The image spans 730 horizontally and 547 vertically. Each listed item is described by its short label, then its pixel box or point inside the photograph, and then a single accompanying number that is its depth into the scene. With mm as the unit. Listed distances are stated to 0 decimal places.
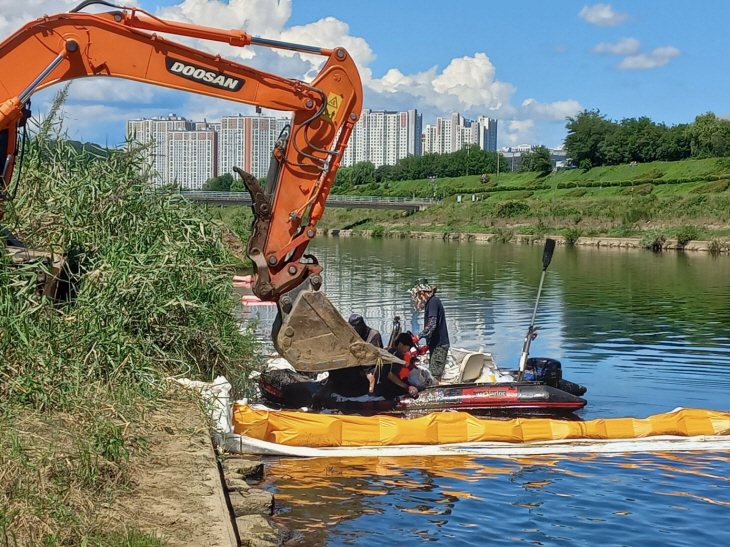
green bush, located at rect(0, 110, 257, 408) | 10039
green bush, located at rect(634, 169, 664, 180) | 93688
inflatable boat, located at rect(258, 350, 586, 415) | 13445
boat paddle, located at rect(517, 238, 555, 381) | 14562
